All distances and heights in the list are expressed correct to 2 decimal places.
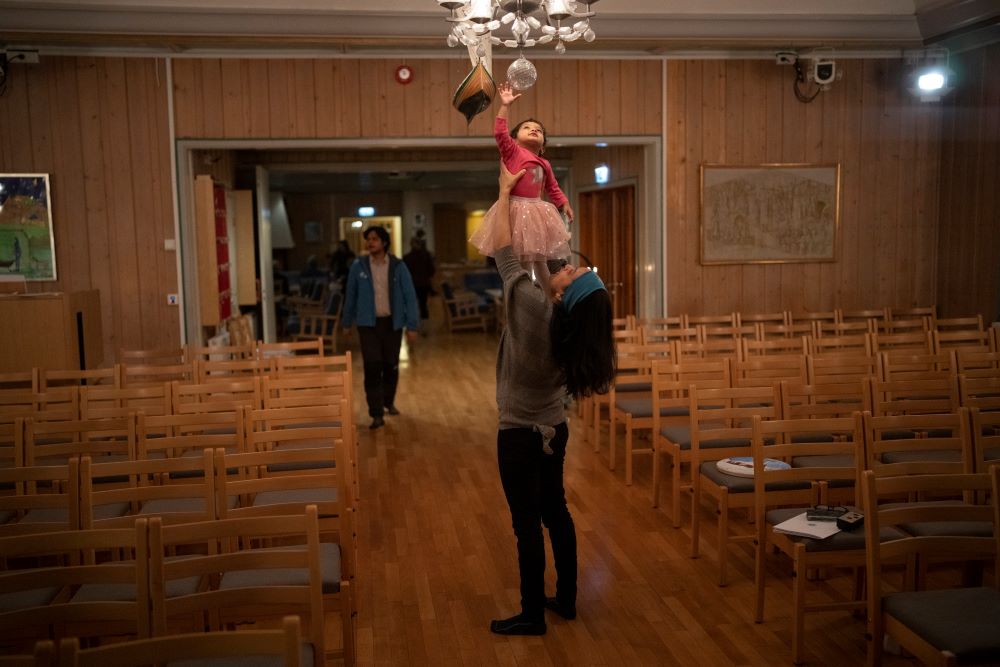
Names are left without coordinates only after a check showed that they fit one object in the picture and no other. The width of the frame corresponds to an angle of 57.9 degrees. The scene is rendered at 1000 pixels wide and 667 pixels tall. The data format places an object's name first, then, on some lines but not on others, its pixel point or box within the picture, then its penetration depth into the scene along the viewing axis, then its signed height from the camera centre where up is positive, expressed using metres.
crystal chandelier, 4.13 +1.17
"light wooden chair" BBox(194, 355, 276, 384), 5.97 -0.60
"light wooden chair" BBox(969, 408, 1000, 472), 3.72 -0.77
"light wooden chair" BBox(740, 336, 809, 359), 6.48 -0.60
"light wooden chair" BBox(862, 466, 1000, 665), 2.79 -1.10
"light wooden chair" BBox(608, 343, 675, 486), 5.97 -0.96
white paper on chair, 3.56 -1.07
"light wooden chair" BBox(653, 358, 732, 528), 5.10 -0.85
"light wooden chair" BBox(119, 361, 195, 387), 5.87 -0.62
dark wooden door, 10.20 +0.35
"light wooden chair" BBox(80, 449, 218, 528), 3.25 -0.78
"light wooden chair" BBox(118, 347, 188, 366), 6.56 -0.55
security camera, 8.42 +1.76
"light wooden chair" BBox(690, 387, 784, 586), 4.32 -1.01
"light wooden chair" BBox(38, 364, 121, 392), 5.66 -0.61
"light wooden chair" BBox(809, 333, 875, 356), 6.57 -0.63
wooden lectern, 6.69 -0.38
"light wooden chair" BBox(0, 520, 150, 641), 2.55 -0.92
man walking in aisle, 7.77 -0.29
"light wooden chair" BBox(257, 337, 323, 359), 6.67 -0.55
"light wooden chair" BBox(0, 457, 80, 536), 3.20 -0.78
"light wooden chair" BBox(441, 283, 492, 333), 15.44 -0.71
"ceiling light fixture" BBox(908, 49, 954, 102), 8.36 +1.71
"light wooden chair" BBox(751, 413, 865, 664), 3.54 -1.04
